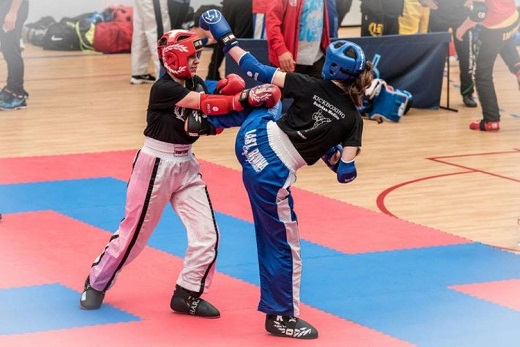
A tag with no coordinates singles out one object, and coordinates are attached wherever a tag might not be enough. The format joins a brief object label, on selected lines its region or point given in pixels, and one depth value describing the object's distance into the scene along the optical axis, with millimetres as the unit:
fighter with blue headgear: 6105
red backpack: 20062
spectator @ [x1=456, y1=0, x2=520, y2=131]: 12461
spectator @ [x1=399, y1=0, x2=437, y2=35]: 16734
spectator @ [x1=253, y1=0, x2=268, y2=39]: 14305
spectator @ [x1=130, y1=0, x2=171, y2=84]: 15602
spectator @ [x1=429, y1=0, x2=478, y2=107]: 14359
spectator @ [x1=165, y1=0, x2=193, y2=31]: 15744
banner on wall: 13961
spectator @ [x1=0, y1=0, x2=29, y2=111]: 13281
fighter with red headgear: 6426
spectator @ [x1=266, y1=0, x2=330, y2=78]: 10758
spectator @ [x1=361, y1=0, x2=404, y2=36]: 15219
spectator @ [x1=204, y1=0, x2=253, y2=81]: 15719
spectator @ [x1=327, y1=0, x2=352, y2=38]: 11258
